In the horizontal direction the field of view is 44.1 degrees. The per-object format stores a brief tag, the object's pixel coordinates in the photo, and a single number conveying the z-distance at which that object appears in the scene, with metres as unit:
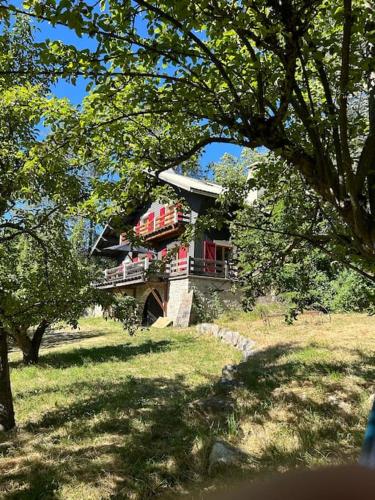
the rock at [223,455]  4.97
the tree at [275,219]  6.44
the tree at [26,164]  5.80
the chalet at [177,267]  24.97
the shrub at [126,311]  8.76
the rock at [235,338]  17.08
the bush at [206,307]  23.48
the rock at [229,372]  10.05
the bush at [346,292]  17.19
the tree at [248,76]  3.77
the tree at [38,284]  8.59
